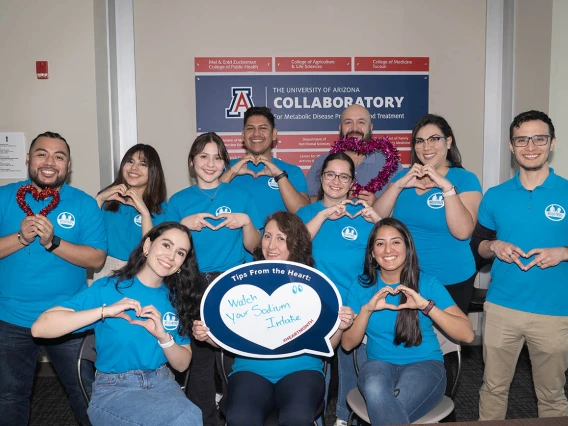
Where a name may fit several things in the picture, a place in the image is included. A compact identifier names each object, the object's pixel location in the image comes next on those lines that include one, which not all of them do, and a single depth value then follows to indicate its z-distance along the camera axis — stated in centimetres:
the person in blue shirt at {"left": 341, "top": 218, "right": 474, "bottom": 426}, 259
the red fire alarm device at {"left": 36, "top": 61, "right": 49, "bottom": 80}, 427
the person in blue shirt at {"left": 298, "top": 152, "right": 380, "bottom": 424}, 316
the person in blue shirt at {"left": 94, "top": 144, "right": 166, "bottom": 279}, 340
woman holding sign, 249
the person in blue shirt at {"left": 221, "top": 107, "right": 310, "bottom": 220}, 365
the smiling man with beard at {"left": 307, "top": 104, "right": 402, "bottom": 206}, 382
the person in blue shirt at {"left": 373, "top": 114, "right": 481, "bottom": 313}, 321
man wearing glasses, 284
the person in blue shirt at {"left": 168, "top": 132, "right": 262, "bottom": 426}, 317
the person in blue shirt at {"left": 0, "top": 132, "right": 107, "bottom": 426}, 285
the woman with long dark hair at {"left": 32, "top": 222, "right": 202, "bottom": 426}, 233
